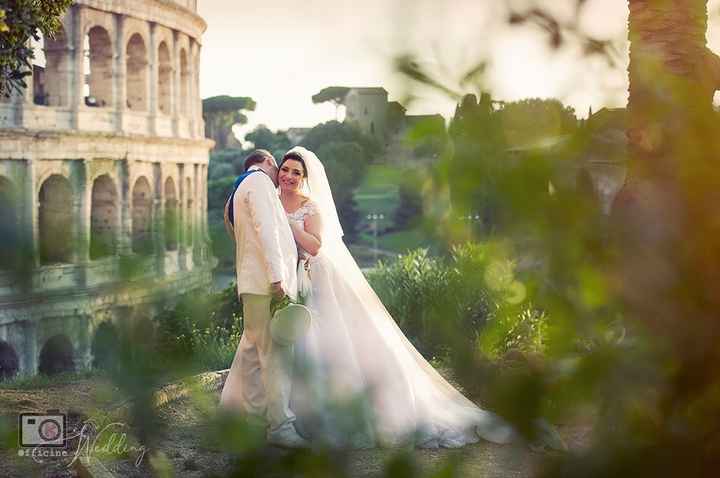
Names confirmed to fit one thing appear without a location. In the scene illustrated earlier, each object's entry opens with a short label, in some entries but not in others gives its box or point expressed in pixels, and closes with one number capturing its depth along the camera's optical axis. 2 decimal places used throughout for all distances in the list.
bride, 4.93
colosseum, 19.69
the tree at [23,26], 7.35
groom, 4.66
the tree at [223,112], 53.00
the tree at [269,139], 45.59
